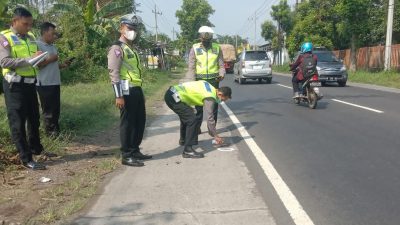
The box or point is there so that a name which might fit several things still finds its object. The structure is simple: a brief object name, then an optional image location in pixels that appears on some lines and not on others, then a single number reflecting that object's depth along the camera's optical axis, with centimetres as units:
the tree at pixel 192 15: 8019
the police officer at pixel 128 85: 597
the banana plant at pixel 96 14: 2197
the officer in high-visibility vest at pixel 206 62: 834
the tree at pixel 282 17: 5325
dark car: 2094
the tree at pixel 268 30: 6366
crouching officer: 671
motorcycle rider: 1212
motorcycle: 1195
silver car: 2350
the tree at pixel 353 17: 2852
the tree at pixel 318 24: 3515
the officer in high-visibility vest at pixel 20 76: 555
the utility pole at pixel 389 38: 2377
